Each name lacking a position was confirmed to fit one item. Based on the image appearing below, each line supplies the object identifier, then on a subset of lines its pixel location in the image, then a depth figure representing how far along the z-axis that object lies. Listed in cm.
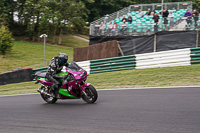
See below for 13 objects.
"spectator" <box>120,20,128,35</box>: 2181
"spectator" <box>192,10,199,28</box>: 1814
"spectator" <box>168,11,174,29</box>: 1931
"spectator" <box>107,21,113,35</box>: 2276
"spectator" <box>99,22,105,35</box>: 2341
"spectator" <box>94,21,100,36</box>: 2378
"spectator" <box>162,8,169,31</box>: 2082
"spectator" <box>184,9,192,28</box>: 1828
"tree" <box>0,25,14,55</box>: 3778
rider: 875
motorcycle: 822
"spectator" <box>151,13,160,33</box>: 1987
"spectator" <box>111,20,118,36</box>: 2250
